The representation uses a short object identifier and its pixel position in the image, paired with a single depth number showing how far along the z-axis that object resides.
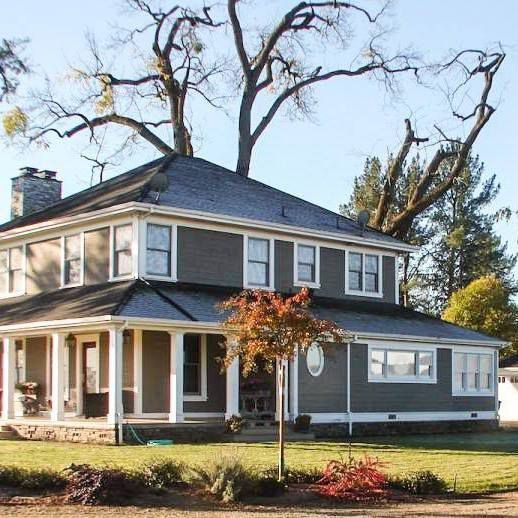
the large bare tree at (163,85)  44.94
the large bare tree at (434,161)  45.31
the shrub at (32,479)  14.02
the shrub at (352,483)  14.38
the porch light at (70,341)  27.53
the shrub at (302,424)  25.89
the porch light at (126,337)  25.78
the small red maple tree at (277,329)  15.29
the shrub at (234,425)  24.44
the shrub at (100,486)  13.23
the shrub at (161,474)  14.19
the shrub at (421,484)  15.09
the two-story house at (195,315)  24.58
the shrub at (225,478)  13.84
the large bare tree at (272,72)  44.59
